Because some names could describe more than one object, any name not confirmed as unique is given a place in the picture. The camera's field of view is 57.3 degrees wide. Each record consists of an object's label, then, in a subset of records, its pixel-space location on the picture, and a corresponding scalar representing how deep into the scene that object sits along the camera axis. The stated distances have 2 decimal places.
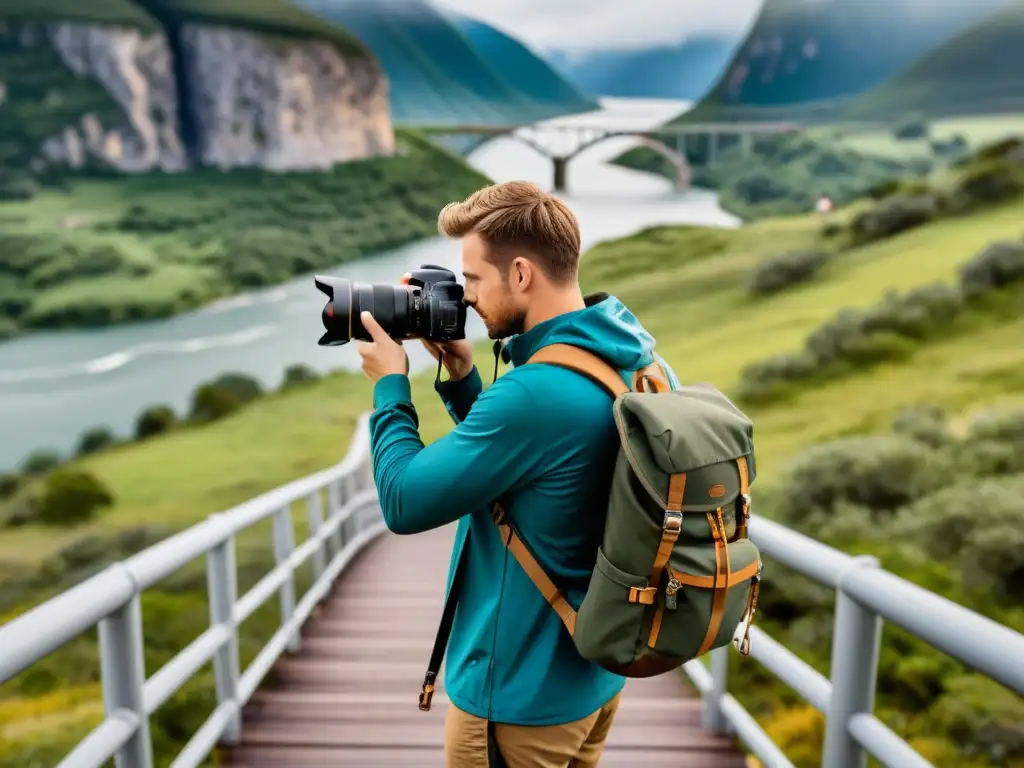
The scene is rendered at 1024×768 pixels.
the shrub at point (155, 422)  26.33
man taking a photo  1.11
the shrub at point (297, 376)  26.25
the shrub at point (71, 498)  22.02
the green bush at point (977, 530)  5.36
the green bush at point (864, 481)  7.32
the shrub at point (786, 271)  21.25
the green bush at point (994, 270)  15.50
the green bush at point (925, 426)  9.30
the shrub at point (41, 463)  25.34
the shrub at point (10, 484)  24.31
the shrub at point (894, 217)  20.88
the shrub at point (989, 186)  20.11
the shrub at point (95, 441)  25.95
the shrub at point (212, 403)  26.36
